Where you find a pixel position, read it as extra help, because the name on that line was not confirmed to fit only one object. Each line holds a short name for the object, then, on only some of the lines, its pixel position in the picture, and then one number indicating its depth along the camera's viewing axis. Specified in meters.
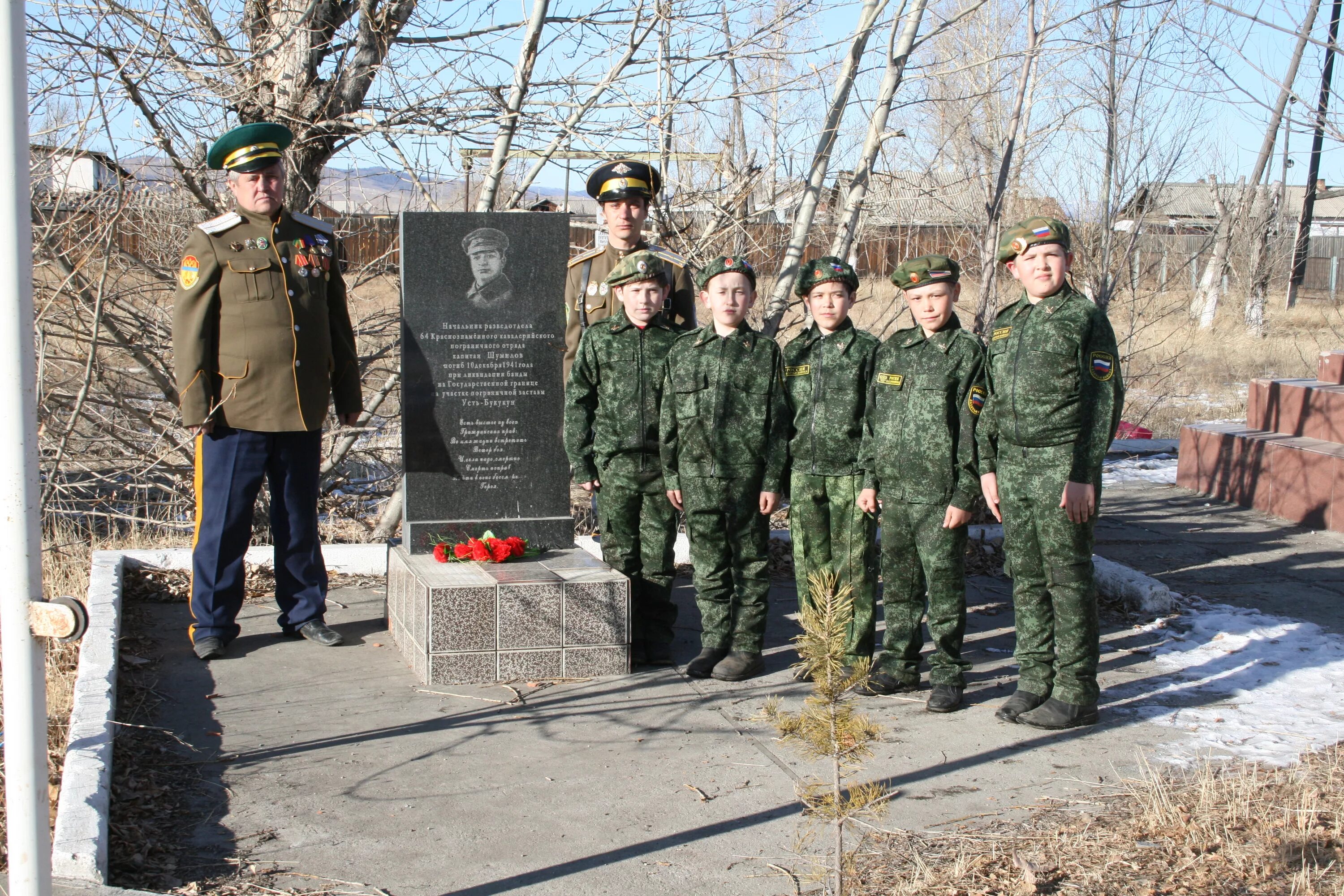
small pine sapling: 2.76
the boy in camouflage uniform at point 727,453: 4.90
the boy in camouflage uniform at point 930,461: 4.62
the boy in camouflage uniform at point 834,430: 4.94
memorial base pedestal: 4.75
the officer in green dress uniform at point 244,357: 5.02
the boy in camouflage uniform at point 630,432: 5.11
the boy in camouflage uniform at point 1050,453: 4.32
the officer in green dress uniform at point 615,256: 5.39
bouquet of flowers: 5.23
